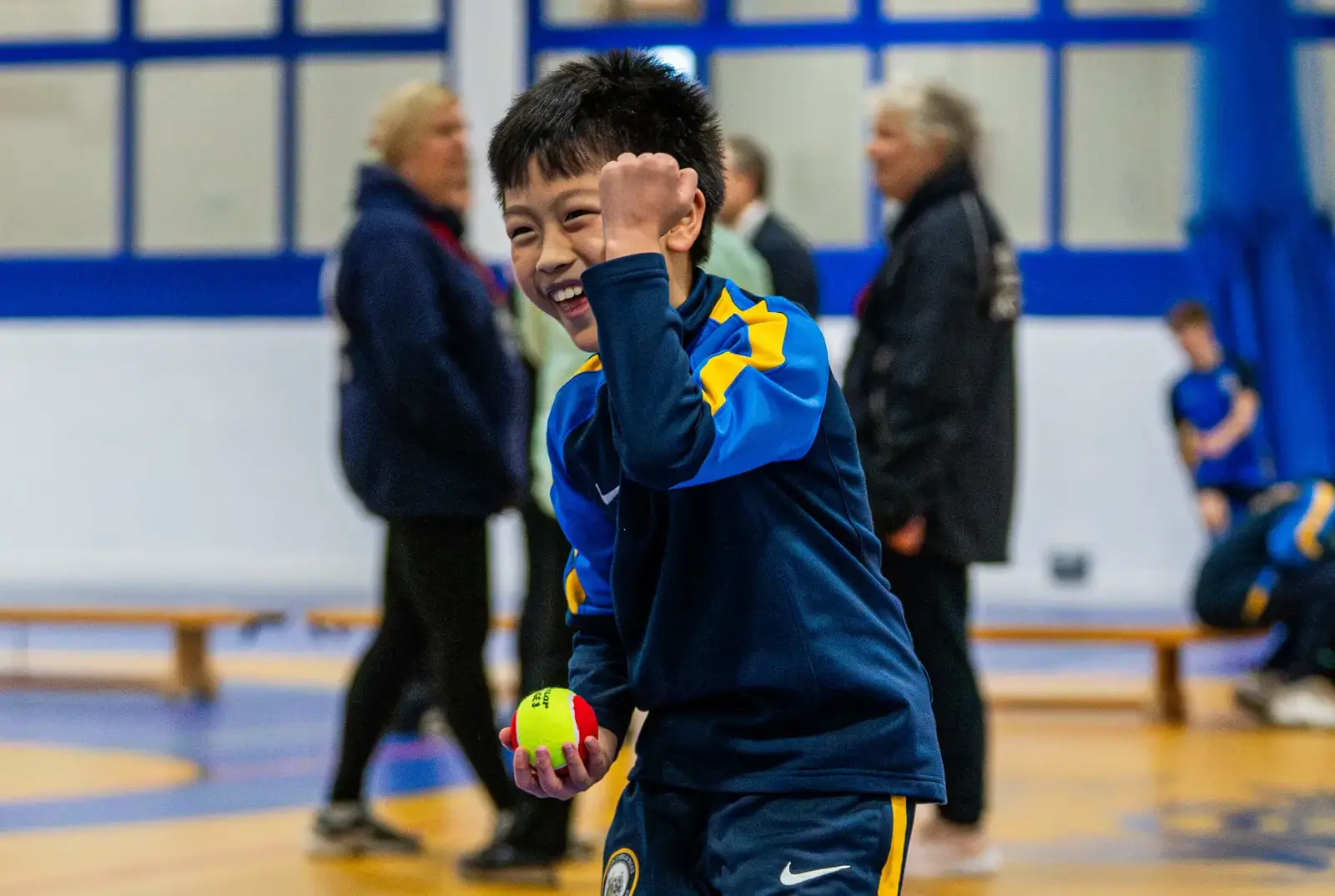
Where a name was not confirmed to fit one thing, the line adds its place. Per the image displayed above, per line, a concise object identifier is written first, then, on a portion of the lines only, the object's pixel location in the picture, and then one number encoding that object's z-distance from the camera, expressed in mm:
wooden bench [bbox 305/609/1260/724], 11973
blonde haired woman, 7007
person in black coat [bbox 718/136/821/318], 8231
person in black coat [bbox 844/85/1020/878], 6881
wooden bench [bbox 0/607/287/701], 12409
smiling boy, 2958
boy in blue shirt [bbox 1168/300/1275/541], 15914
